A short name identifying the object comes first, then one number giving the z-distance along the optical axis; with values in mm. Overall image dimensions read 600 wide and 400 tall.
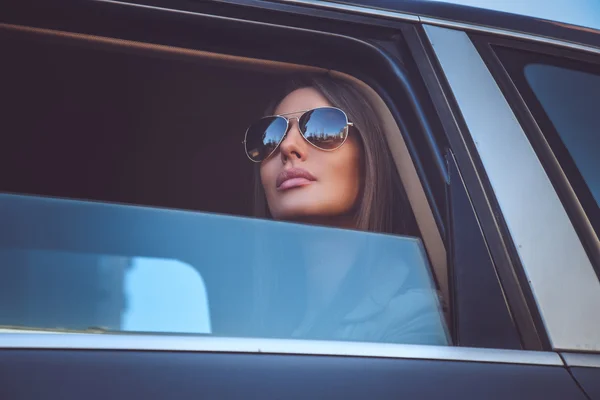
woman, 2132
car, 2059
